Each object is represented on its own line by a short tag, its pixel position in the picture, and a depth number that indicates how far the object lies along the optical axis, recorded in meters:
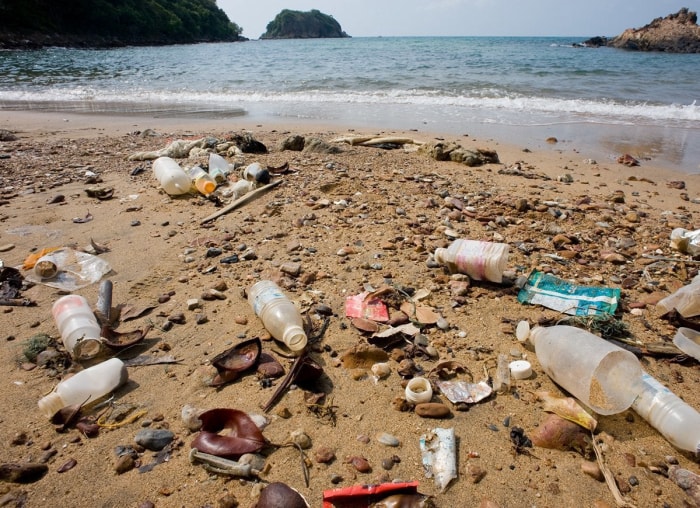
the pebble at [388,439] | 0.75
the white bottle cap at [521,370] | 0.86
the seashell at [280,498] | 0.65
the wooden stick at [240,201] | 1.52
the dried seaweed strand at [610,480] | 0.67
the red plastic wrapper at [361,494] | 0.67
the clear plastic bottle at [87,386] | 0.80
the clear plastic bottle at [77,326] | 0.91
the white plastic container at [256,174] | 1.78
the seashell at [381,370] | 0.88
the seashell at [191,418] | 0.77
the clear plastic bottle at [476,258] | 1.10
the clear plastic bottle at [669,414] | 0.72
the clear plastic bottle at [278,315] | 0.90
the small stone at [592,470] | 0.70
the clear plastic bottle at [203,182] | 1.71
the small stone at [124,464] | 0.71
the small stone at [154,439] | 0.75
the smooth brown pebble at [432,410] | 0.79
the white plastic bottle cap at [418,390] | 0.81
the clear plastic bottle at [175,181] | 1.73
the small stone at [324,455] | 0.73
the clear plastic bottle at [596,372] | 0.79
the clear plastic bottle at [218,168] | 1.84
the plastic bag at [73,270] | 1.17
